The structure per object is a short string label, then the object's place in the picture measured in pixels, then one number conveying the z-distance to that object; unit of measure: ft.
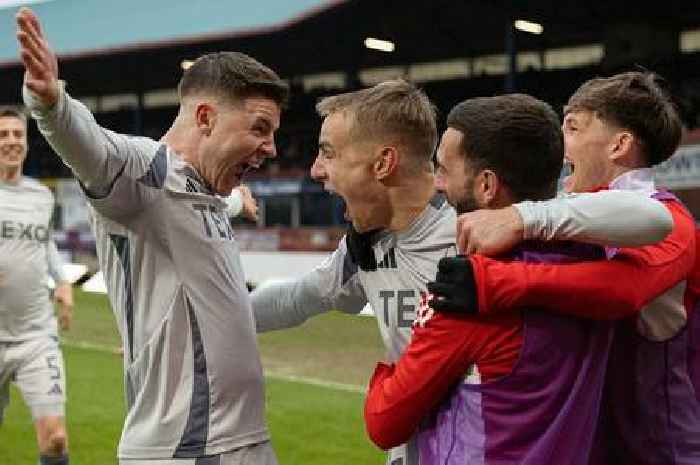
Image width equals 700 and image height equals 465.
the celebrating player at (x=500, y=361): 6.38
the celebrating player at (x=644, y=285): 7.11
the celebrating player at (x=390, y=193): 7.89
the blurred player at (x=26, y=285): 19.08
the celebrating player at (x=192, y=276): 8.48
